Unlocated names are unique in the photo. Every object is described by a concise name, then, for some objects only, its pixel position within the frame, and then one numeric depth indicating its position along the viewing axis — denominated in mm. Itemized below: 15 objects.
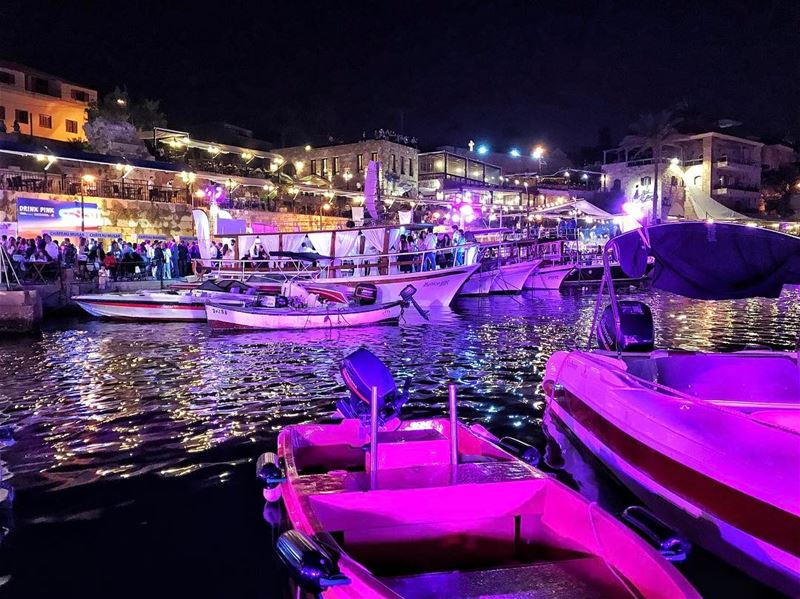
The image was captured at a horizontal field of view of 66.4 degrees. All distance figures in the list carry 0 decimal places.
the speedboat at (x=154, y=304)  20688
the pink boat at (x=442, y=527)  3273
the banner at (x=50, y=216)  29906
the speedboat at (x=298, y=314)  18516
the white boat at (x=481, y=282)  32219
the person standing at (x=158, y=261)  27656
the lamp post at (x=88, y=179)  34191
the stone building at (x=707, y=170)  58500
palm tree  58875
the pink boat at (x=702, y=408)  4449
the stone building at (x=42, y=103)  43562
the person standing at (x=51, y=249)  24703
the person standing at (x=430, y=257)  25266
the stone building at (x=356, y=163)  53375
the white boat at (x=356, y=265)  24172
